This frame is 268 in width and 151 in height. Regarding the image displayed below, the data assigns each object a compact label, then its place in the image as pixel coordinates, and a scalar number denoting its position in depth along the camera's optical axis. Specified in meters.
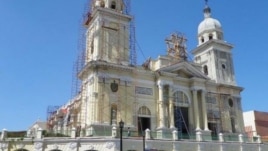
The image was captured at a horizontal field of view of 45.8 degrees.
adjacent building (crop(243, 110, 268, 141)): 52.12
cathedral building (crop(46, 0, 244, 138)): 33.75
